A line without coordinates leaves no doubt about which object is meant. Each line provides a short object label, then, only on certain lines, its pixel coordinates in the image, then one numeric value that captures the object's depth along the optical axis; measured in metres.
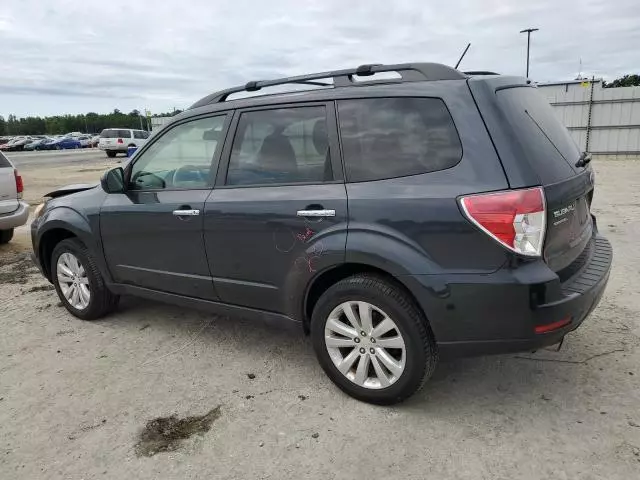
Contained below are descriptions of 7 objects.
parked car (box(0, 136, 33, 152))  53.12
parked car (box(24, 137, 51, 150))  54.66
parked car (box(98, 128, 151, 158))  32.62
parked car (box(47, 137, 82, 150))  55.44
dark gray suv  2.59
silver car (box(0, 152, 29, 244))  7.08
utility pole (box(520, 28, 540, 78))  30.58
